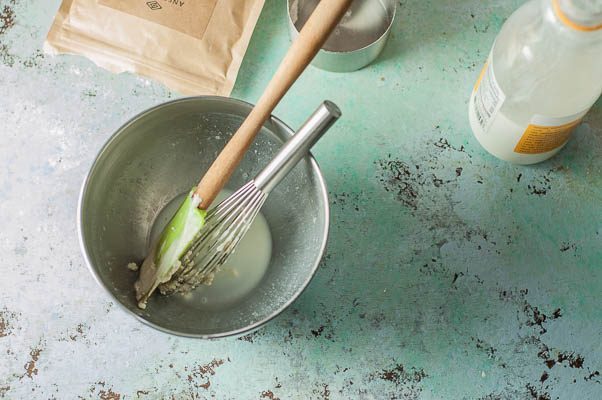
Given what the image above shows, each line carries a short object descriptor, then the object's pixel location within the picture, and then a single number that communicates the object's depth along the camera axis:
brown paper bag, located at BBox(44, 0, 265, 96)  0.88
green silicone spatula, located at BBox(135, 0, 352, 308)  0.61
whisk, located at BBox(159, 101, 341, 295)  0.68
